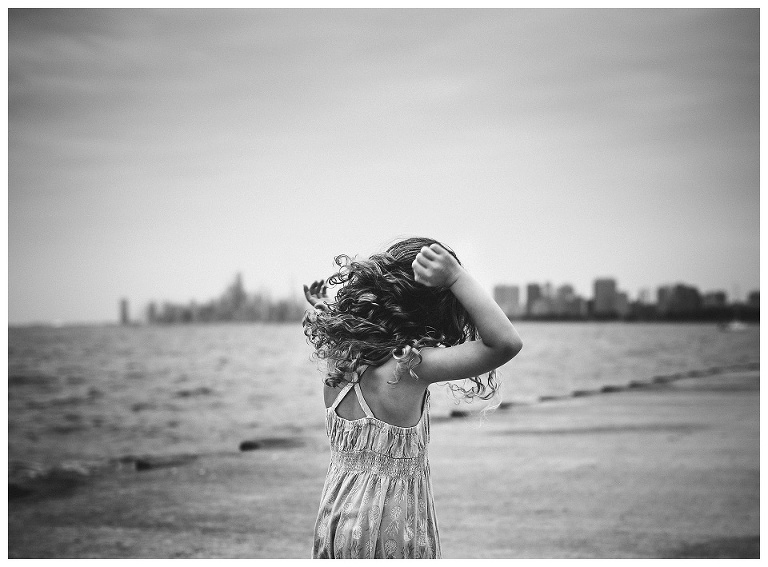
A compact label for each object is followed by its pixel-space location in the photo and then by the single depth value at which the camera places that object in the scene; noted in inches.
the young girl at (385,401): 64.3
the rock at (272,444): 258.5
